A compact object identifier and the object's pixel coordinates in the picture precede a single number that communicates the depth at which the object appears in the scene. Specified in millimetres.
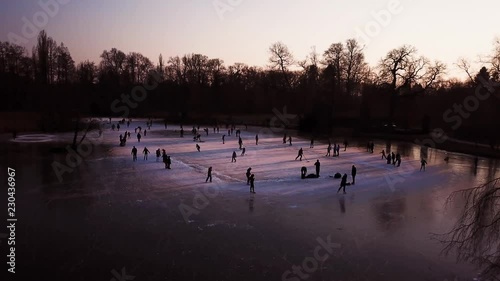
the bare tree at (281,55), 68625
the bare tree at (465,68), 44469
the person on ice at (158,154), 26352
